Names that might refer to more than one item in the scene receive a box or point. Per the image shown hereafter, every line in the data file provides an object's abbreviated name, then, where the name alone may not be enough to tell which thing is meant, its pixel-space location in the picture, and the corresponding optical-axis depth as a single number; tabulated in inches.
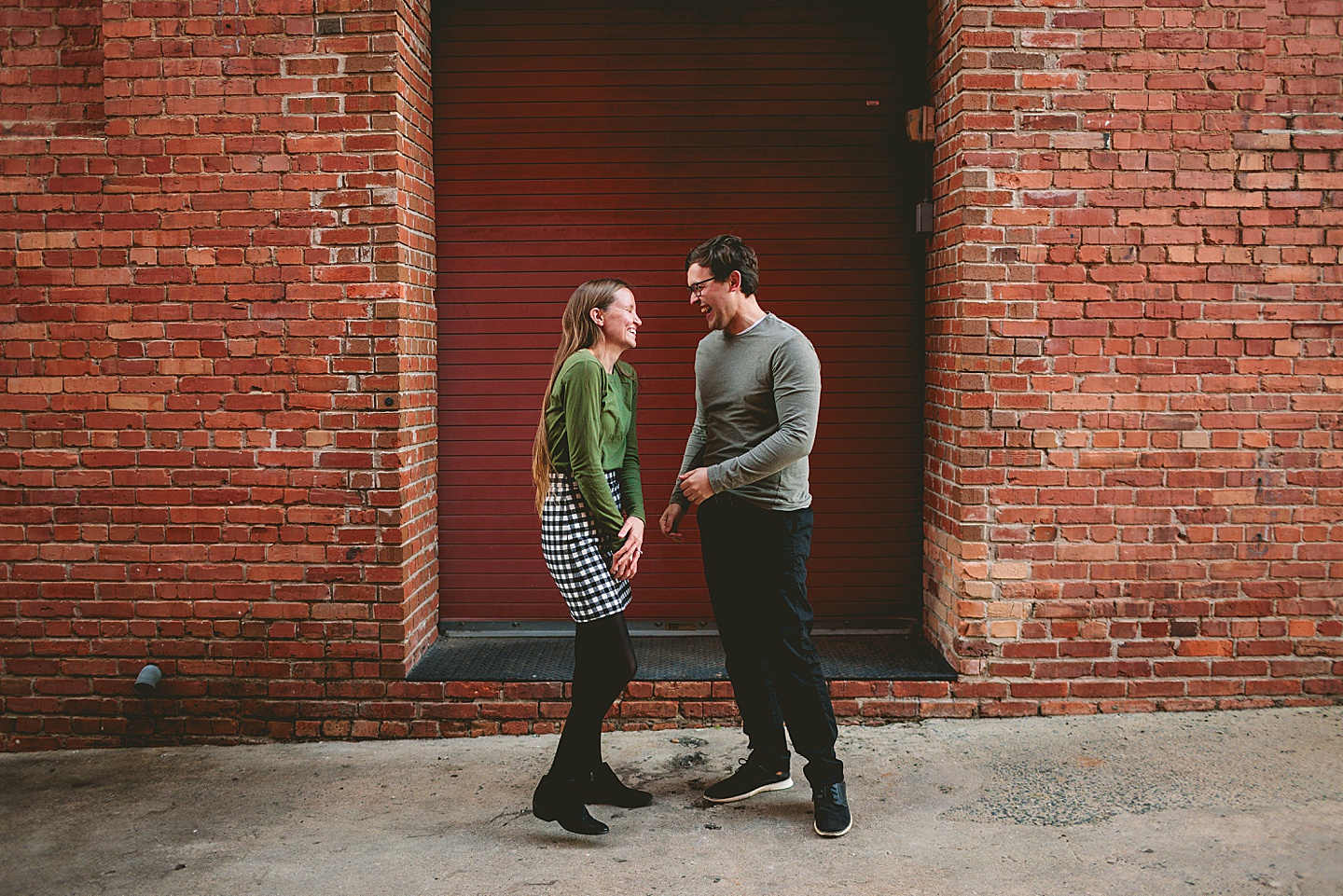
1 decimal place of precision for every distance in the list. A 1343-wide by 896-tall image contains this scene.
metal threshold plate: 186.5
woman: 138.6
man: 143.4
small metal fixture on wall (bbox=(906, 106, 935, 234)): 197.3
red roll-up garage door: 207.5
